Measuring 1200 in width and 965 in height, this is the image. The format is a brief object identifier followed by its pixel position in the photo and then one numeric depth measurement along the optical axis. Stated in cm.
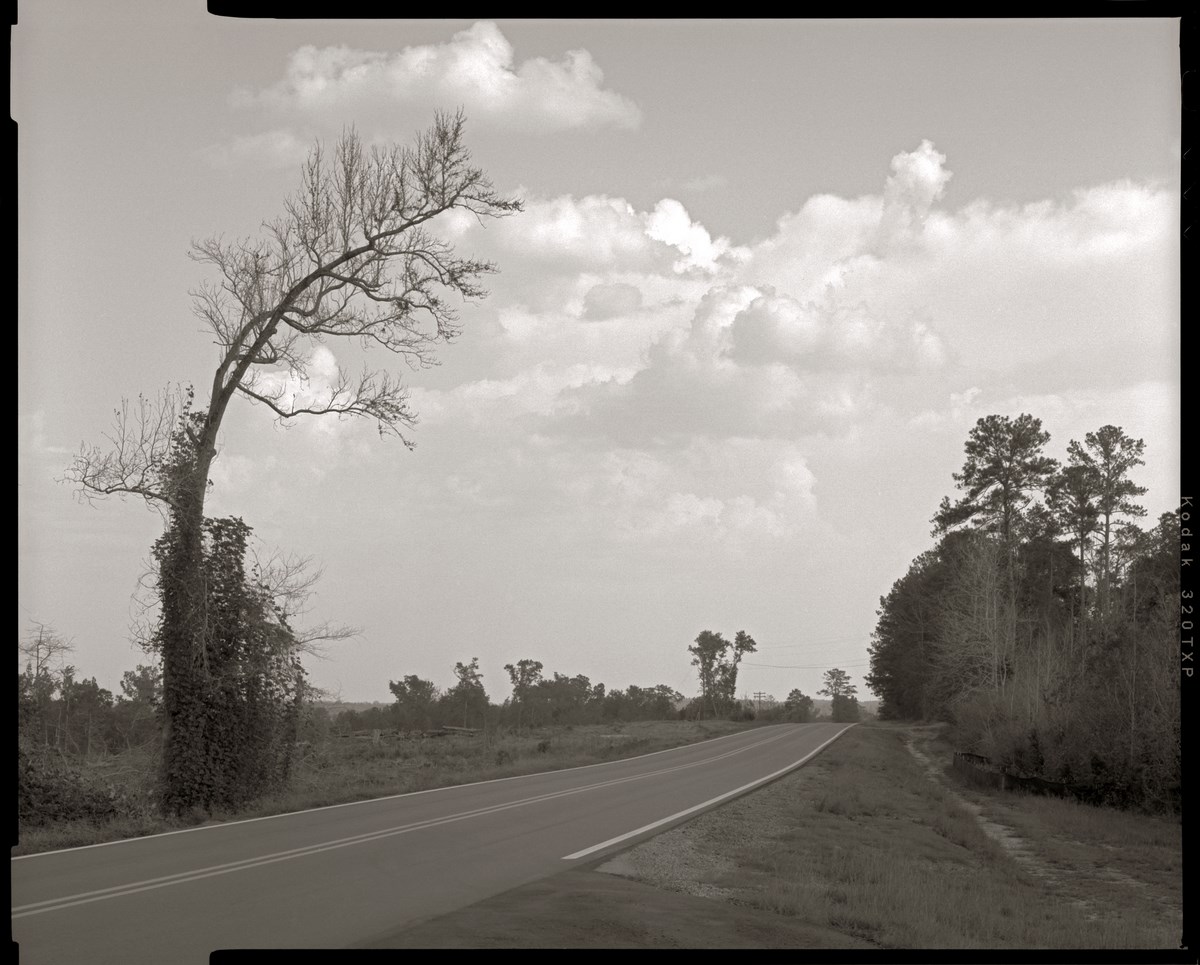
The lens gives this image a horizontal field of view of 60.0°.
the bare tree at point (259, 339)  1894
